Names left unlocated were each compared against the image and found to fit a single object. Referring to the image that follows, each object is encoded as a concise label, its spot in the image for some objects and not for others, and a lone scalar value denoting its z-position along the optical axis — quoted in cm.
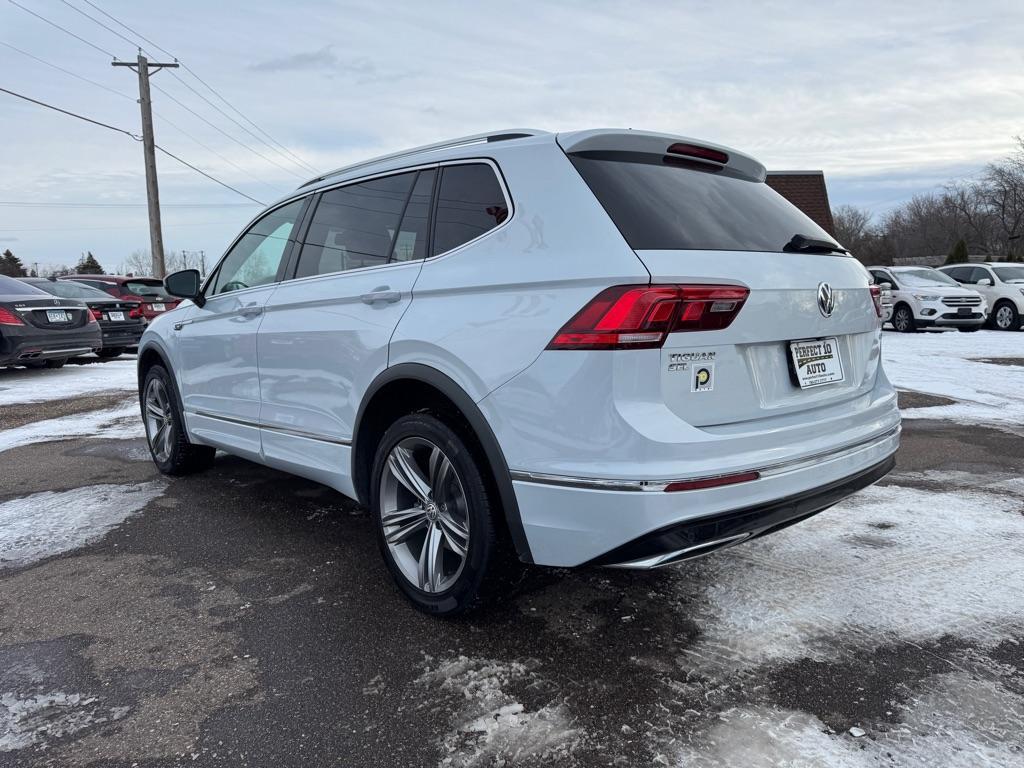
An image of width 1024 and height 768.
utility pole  2438
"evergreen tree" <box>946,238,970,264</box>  3878
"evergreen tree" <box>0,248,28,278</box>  6757
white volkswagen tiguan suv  230
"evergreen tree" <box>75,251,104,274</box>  6932
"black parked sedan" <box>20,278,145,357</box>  1367
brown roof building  2920
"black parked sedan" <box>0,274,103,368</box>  1063
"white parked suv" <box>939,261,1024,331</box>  1812
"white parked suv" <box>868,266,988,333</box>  1759
